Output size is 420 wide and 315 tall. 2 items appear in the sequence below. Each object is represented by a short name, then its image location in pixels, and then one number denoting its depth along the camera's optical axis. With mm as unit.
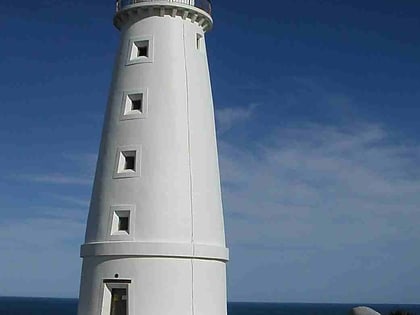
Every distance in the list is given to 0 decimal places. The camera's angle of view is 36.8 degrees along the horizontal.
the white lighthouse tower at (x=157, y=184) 20812
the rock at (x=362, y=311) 26644
